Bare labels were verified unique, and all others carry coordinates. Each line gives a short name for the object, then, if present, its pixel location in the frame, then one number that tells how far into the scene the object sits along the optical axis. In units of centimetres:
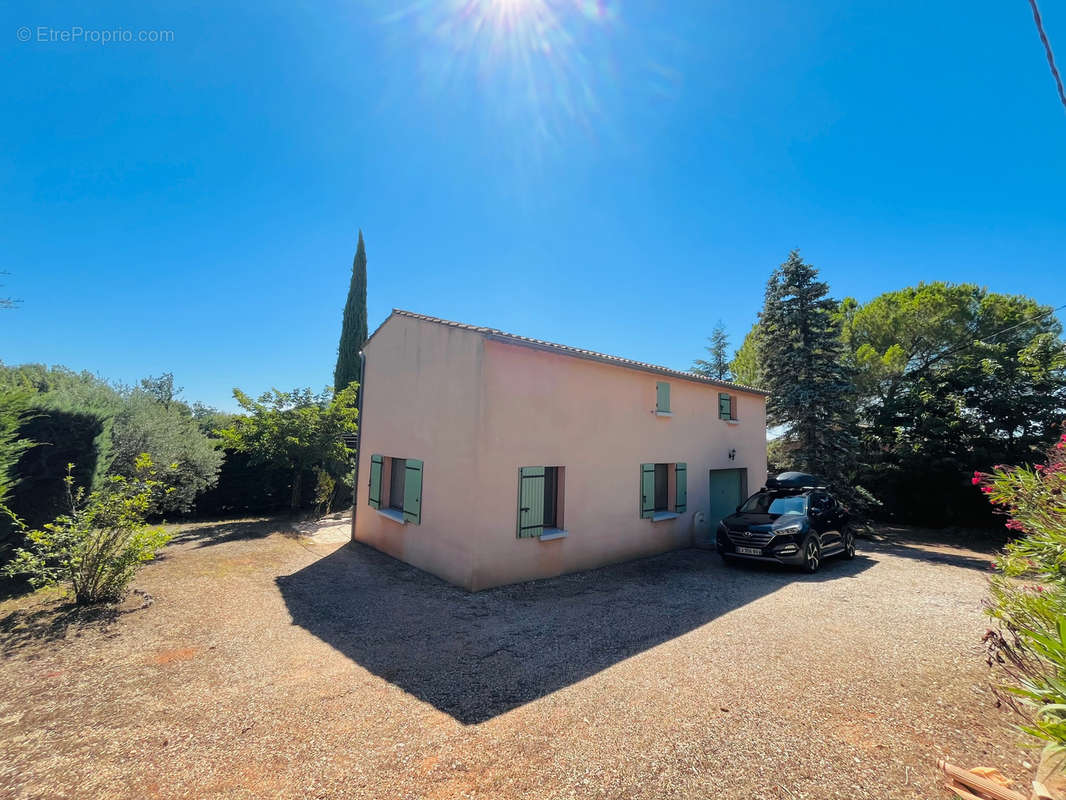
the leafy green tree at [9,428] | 494
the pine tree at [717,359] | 2417
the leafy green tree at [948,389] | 1230
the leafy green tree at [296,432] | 1211
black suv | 756
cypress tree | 2180
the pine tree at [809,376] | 1334
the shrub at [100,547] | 510
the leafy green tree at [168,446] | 952
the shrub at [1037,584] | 170
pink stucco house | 648
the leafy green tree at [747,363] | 1779
